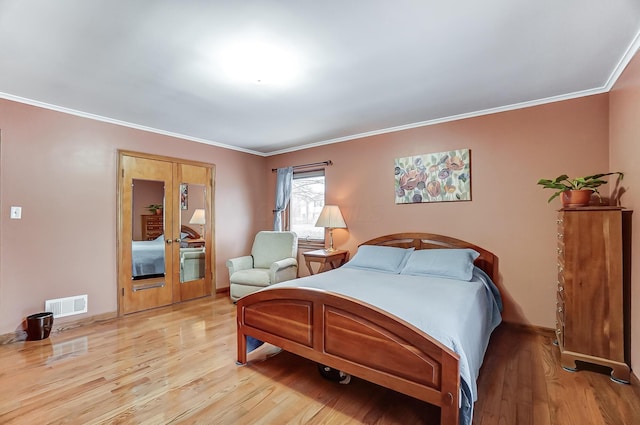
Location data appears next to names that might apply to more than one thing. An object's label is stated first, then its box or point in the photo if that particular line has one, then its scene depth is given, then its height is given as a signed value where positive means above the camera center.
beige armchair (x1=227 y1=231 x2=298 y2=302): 4.11 -0.76
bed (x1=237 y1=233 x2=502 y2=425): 1.66 -0.77
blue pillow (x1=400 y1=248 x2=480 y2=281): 2.97 -0.53
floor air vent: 3.25 -1.02
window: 4.94 +0.14
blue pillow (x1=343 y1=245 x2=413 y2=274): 3.39 -0.54
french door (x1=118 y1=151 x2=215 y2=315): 3.85 -0.26
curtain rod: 4.71 +0.77
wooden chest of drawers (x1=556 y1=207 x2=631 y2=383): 2.27 -0.59
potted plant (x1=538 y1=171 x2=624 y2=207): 2.51 +0.19
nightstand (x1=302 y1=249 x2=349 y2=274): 4.09 -0.63
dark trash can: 3.01 -1.13
